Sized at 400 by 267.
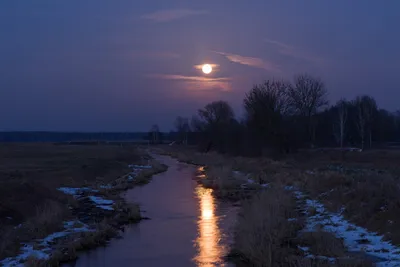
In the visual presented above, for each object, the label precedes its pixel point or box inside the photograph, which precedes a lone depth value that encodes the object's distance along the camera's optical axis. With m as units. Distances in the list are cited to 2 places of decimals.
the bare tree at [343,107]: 81.93
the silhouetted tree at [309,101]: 75.56
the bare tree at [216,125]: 80.12
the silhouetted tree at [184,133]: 156.70
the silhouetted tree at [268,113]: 62.88
